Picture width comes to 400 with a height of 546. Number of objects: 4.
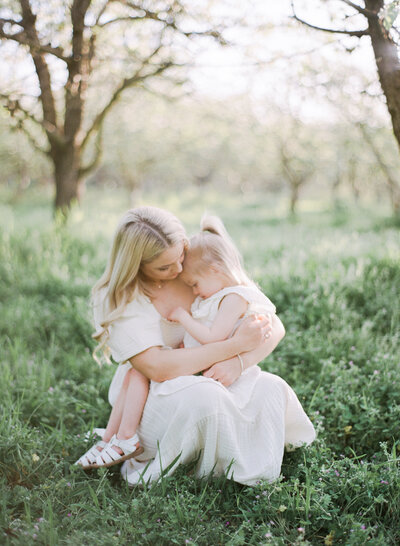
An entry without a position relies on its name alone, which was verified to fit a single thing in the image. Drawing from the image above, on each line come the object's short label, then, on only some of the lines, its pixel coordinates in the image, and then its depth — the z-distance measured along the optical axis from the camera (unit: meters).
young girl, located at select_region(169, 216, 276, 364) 2.81
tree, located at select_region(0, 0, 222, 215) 4.98
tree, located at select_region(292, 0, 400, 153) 3.02
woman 2.59
